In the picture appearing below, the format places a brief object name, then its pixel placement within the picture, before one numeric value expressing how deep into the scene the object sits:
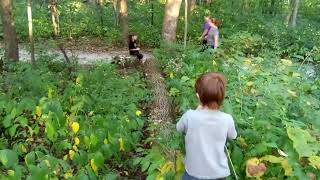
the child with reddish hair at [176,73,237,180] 3.17
